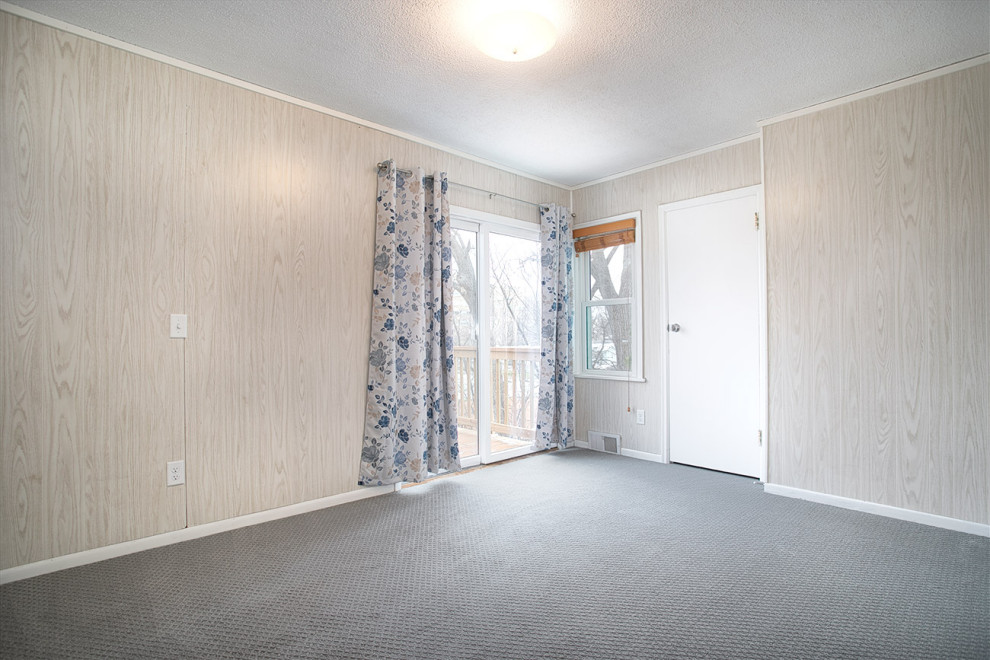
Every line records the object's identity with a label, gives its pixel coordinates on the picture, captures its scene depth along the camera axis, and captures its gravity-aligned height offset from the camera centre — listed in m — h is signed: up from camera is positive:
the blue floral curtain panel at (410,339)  3.25 +0.01
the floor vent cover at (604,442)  4.40 -0.88
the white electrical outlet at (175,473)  2.50 -0.64
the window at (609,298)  4.29 +0.36
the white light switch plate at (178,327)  2.52 +0.07
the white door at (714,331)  3.63 +0.06
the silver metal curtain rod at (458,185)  3.33 +1.16
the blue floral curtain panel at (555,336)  4.42 +0.04
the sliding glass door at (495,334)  4.02 +0.06
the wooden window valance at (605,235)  4.30 +0.90
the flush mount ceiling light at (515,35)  2.14 +1.30
